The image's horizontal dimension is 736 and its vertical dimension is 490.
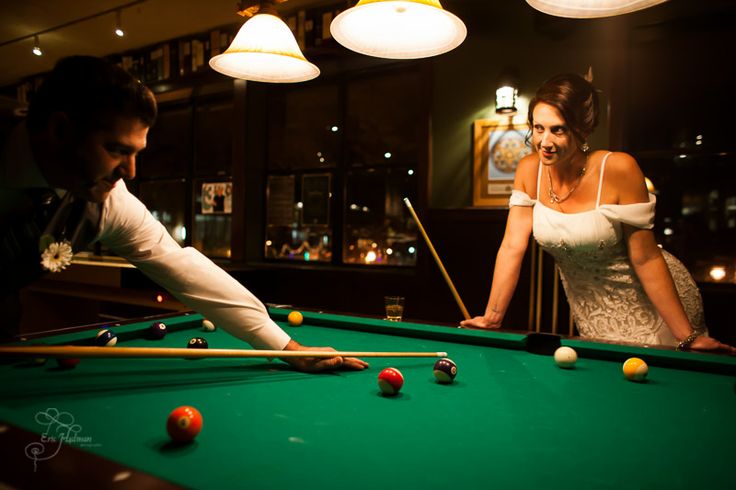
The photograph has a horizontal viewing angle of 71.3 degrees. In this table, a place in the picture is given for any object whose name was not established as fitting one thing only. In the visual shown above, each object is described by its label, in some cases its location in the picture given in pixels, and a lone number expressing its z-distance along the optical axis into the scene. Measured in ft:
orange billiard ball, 3.01
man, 4.40
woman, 7.02
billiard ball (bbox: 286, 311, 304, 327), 7.14
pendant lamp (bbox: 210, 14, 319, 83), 6.65
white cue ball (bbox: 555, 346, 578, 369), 5.10
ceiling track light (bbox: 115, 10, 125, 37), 14.36
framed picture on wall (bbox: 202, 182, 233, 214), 18.35
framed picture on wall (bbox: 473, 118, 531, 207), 12.41
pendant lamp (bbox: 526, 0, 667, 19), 5.31
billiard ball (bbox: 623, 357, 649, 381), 4.65
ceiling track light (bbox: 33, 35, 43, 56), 16.32
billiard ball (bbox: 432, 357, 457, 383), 4.49
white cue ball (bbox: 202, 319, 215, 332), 6.66
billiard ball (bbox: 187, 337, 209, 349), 5.37
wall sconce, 11.96
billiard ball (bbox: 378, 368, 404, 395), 4.11
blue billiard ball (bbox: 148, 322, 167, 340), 6.04
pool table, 2.64
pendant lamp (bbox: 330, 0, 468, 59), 5.98
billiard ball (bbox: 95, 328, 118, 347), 5.29
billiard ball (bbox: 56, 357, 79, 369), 4.62
